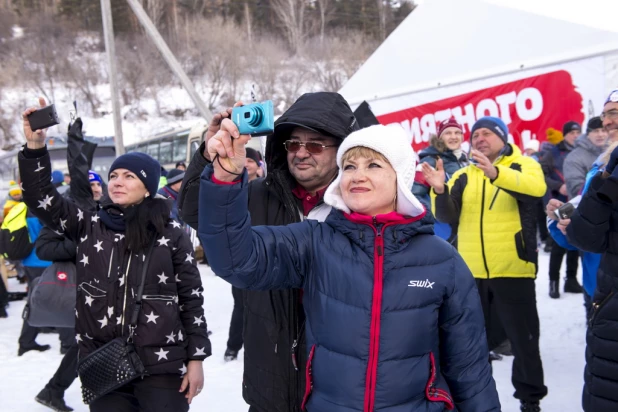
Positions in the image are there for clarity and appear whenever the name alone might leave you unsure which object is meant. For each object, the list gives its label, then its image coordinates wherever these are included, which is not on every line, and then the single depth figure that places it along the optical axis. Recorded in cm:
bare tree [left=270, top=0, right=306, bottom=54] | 4638
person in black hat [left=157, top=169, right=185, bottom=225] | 588
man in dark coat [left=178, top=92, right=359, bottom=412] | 184
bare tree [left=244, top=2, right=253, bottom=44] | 4700
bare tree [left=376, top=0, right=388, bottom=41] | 4888
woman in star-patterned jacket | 245
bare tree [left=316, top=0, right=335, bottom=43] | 4866
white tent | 698
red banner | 722
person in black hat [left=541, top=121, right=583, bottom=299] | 605
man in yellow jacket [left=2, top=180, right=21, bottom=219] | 748
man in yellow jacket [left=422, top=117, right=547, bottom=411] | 342
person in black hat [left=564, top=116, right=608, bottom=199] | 494
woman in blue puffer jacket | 150
